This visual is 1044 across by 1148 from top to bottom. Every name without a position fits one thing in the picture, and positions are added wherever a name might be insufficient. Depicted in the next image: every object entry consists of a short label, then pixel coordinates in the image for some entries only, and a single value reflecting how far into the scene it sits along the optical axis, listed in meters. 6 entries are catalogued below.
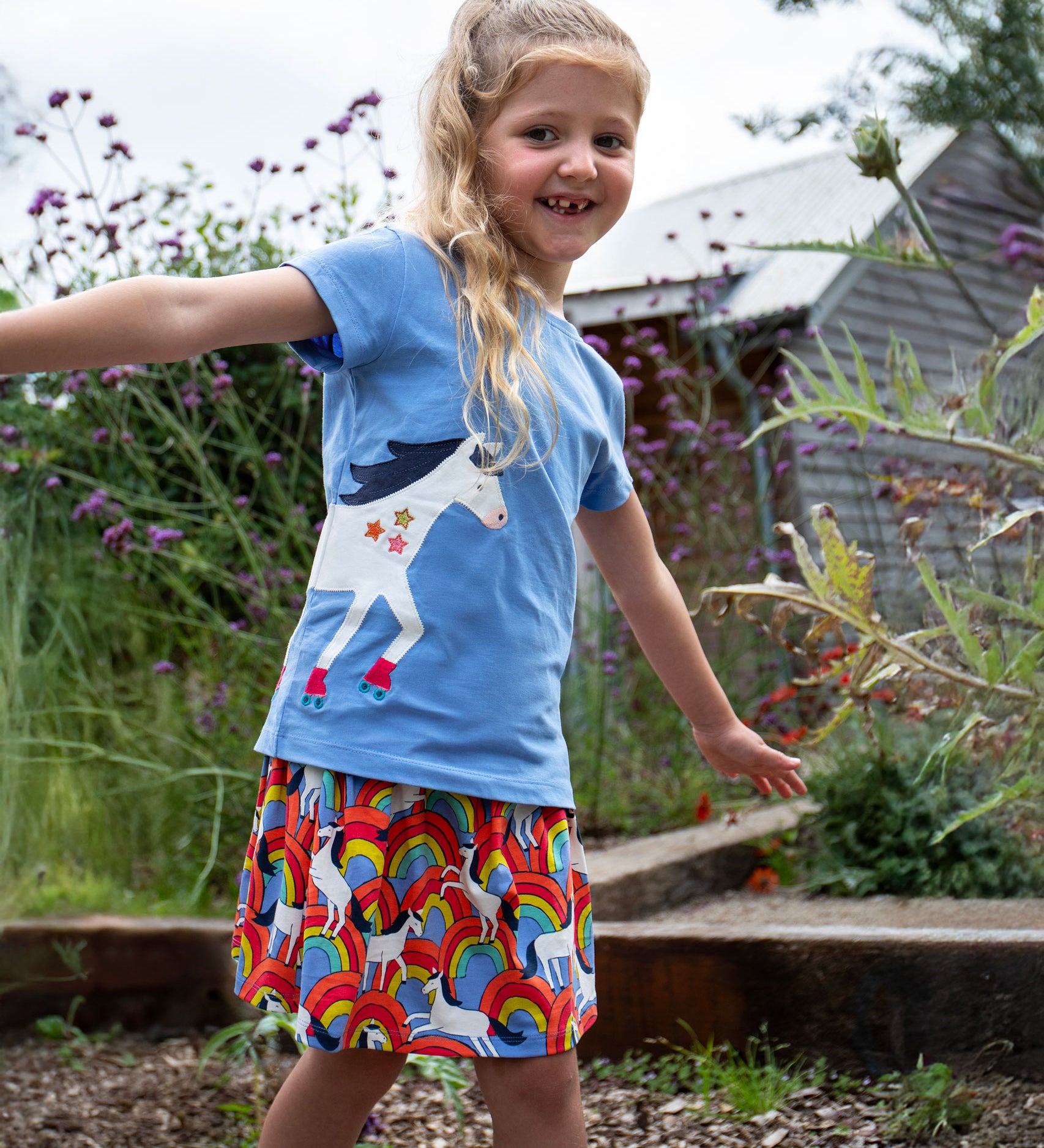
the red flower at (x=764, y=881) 2.88
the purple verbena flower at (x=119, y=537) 2.66
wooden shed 5.68
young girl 1.18
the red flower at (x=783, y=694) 3.02
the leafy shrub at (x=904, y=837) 2.47
